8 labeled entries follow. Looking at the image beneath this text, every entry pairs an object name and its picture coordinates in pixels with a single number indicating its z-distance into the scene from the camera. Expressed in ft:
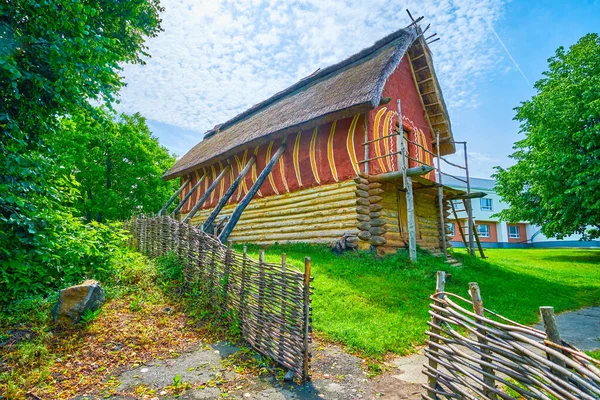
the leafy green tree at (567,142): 45.88
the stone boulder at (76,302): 17.07
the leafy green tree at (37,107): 15.21
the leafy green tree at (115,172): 67.41
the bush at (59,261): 16.61
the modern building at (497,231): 114.52
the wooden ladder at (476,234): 44.94
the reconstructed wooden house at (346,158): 31.68
